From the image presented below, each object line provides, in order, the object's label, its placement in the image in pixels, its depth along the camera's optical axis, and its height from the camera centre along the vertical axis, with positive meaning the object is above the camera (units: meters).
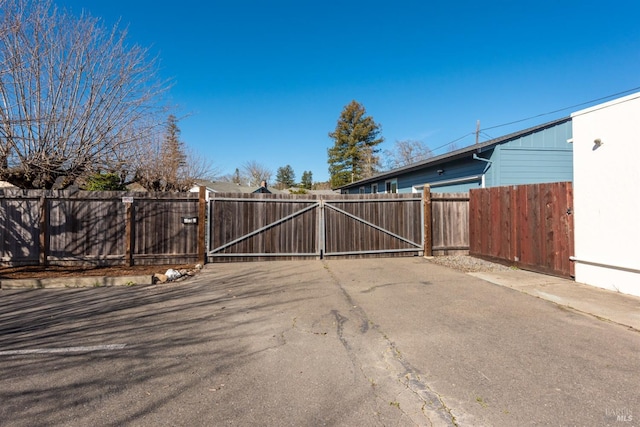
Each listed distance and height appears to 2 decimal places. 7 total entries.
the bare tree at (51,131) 7.36 +2.17
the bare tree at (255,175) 60.62 +8.09
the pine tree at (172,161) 18.16 +3.46
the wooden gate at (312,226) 9.16 -0.24
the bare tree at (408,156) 40.78 +7.62
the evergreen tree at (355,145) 38.06 +8.46
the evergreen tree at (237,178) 61.24 +7.77
